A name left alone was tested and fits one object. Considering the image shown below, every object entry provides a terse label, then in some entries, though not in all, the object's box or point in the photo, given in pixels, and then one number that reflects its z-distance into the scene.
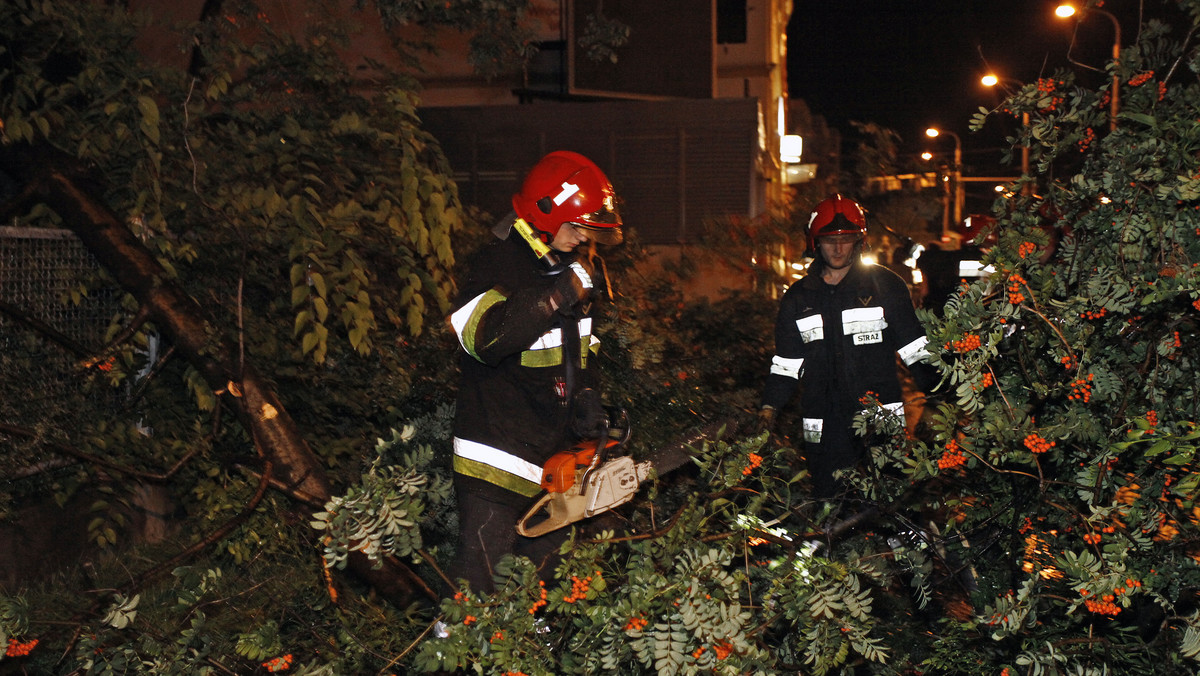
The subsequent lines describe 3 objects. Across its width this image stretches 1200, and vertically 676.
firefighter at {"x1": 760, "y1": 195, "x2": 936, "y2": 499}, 4.32
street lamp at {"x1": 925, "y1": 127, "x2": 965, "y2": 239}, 8.30
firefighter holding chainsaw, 3.26
